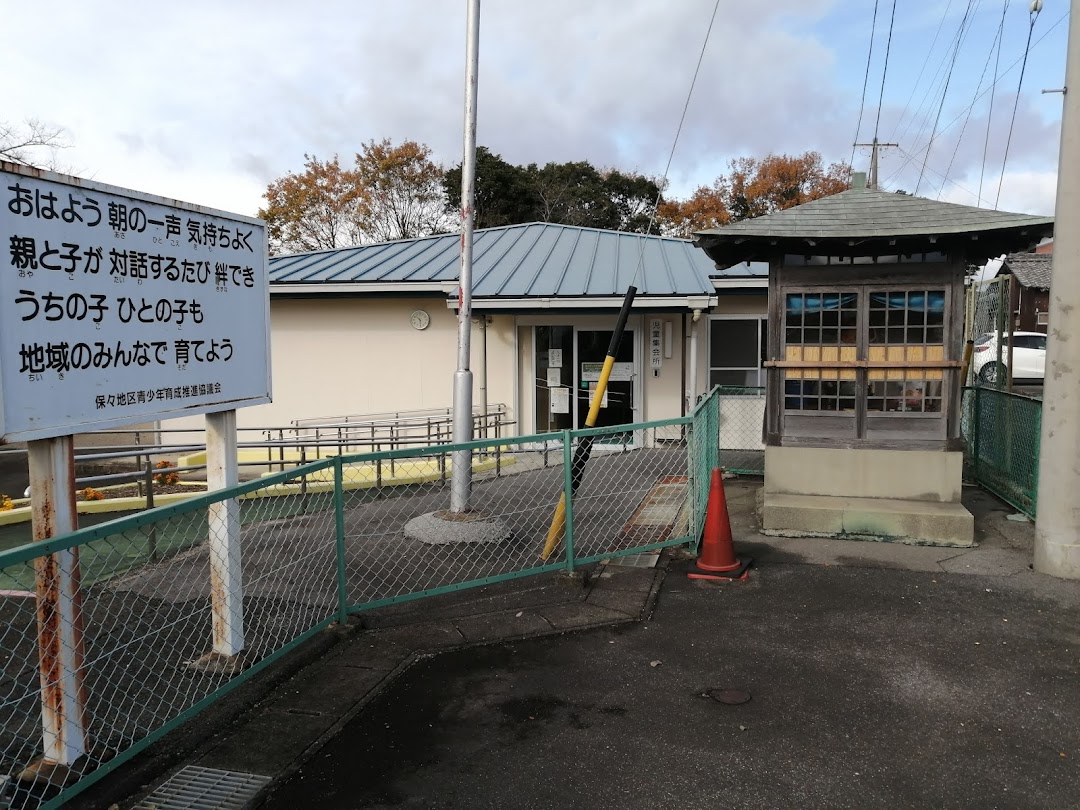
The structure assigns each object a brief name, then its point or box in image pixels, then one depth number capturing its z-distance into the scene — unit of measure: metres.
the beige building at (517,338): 13.46
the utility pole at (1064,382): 6.22
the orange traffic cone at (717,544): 6.57
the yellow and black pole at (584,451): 6.48
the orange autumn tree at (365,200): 37.34
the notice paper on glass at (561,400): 14.13
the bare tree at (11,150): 24.99
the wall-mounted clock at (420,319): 14.41
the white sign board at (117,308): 3.18
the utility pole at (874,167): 32.26
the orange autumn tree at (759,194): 42.44
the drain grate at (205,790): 3.35
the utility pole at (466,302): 7.37
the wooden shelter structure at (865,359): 7.61
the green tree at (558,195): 37.91
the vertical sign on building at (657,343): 13.79
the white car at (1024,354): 20.50
